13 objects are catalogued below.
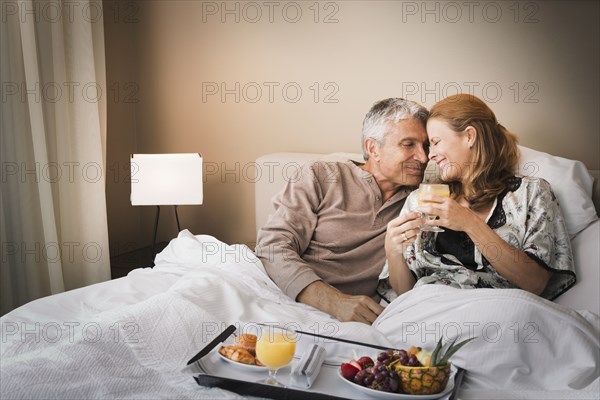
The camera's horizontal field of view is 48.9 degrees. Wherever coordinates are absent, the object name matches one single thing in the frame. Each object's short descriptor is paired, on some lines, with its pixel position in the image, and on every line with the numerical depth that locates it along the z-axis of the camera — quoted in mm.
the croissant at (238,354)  1533
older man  2443
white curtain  3047
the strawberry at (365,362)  1467
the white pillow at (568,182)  2244
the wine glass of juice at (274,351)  1438
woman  2025
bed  1448
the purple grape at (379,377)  1380
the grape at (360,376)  1409
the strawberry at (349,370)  1437
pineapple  1363
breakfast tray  1388
